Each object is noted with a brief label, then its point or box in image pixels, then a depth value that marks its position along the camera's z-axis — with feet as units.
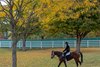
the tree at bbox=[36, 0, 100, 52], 124.77
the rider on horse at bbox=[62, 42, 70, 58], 69.71
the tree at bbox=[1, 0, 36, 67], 36.73
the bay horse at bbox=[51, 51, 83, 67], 68.68
